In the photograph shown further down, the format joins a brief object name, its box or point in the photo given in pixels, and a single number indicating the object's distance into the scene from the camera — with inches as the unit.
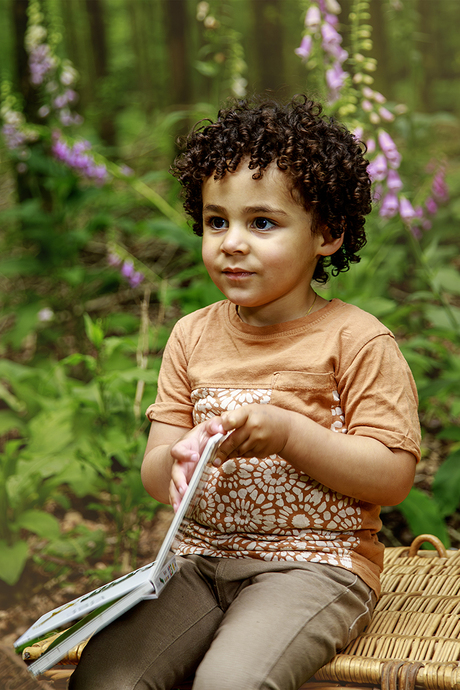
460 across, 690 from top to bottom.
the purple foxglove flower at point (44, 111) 134.8
